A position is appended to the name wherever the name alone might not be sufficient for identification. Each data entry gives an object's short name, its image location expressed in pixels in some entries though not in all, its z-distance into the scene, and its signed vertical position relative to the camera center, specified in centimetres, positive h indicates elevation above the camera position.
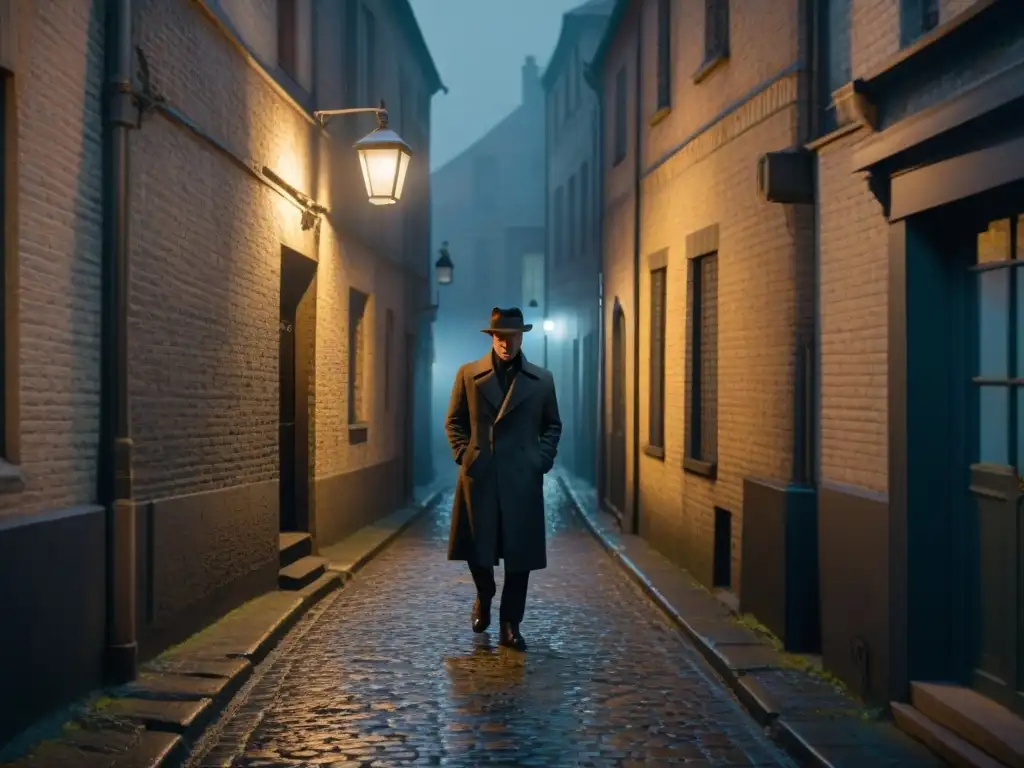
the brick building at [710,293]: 838 +83
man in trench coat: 816 -50
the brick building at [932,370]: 548 +11
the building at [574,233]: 2402 +330
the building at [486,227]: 4378 +579
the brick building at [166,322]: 600 +45
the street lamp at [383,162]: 1094 +201
